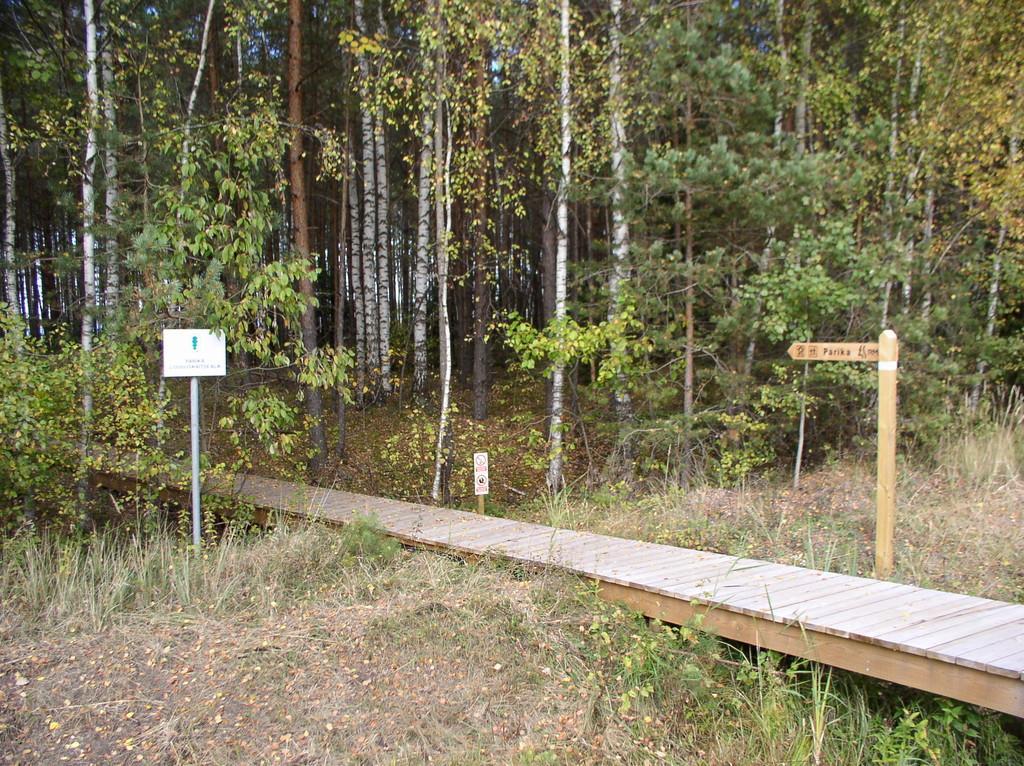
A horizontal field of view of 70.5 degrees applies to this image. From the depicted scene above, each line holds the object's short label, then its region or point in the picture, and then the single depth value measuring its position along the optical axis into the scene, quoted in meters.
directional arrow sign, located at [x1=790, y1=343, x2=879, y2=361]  5.23
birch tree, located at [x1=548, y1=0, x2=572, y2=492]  9.31
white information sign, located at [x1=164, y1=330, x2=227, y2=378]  6.22
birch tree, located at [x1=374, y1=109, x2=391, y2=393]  15.59
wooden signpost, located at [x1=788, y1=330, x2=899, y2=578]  4.98
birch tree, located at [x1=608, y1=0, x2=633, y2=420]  9.18
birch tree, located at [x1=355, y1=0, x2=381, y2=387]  15.12
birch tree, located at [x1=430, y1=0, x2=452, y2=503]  9.26
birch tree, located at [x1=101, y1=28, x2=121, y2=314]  8.00
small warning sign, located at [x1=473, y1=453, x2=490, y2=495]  8.18
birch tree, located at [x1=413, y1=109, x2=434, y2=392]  13.95
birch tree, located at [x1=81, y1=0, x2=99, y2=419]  7.81
